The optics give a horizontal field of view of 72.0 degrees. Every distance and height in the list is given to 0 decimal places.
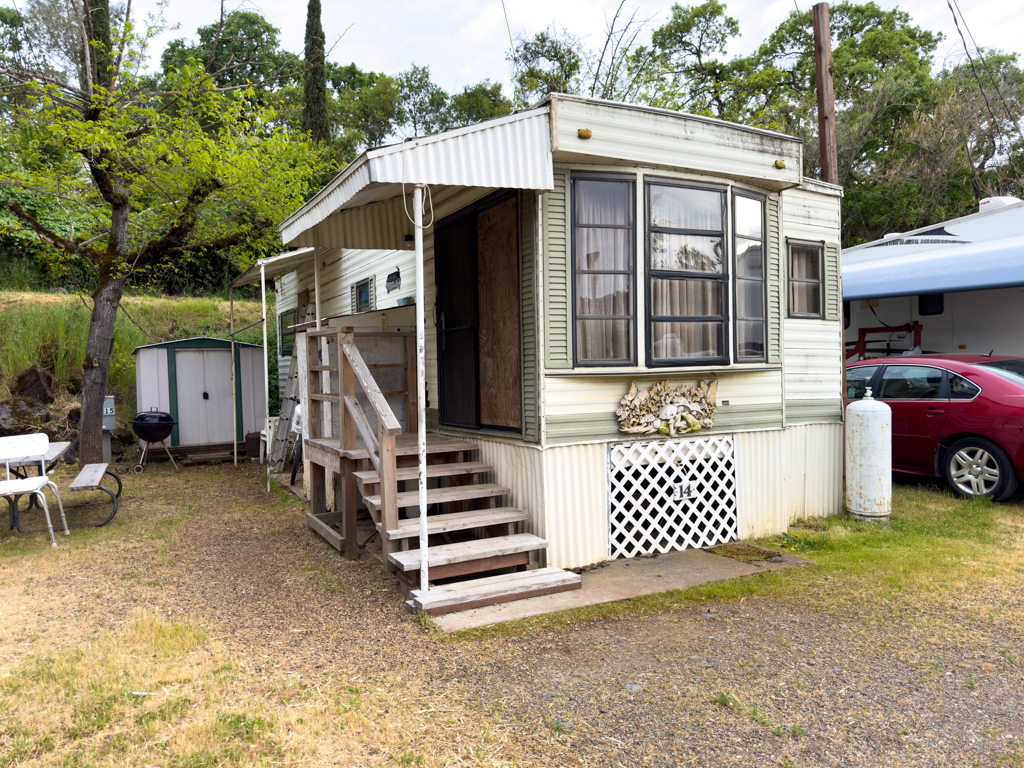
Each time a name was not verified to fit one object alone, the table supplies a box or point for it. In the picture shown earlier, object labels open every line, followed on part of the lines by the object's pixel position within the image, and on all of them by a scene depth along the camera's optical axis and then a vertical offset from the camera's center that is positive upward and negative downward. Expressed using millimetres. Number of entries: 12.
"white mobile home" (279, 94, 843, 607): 4988 +217
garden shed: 11258 -405
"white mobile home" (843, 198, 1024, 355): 9078 +841
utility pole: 7062 +2667
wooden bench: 6566 -1089
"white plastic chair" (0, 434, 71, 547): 5790 -746
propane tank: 6250 -974
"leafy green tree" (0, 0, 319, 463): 8906 +2684
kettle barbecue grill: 10375 -930
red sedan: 6688 -675
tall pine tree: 20672 +7575
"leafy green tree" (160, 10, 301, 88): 9945 +10588
